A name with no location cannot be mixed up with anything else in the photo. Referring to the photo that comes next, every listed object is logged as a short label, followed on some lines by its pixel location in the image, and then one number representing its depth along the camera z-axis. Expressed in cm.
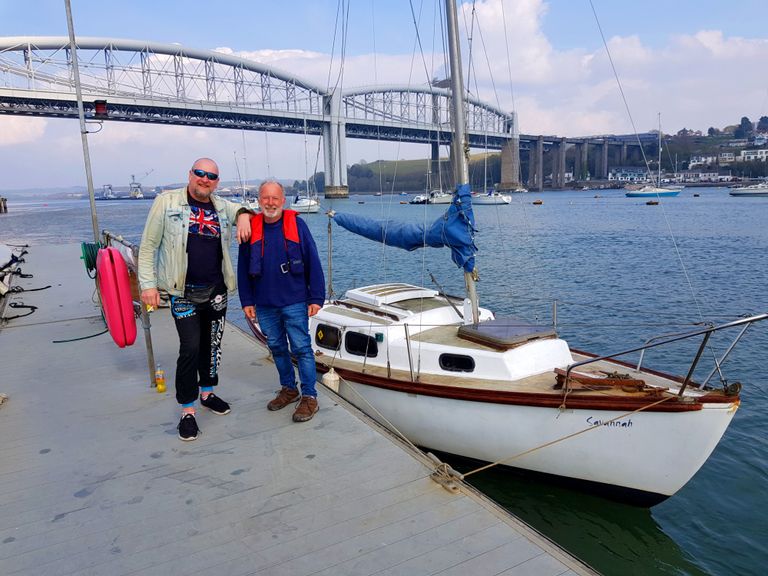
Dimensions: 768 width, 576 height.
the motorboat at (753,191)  9906
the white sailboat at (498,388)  576
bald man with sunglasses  468
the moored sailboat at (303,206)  8056
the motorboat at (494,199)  9882
